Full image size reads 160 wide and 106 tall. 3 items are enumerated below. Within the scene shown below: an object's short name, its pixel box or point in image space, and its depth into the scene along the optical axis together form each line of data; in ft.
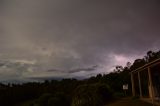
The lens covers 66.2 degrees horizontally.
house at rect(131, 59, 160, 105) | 33.17
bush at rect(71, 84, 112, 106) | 42.07
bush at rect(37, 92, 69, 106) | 58.42
